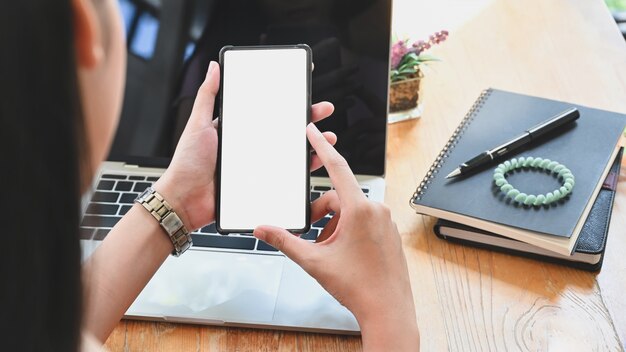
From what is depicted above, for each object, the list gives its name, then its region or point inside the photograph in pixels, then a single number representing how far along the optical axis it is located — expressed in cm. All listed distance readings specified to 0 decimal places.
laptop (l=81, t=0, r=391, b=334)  77
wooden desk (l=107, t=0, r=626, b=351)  75
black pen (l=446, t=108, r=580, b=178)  88
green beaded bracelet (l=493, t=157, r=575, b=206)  82
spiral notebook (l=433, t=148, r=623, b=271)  80
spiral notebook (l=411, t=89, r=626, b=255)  80
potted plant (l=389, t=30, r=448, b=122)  100
